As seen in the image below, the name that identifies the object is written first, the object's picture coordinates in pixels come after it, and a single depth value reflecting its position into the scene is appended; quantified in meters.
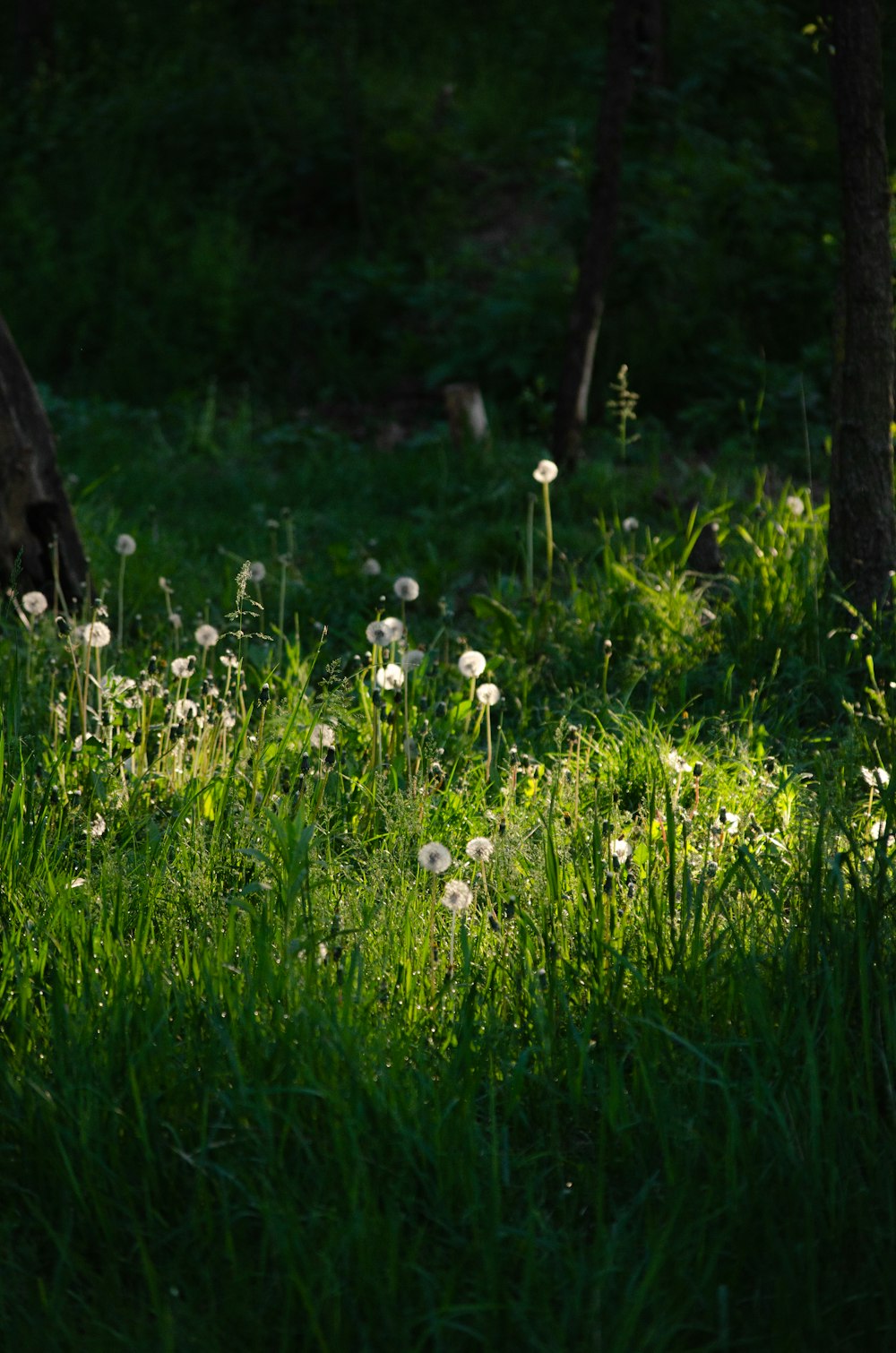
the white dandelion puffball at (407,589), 7.78
